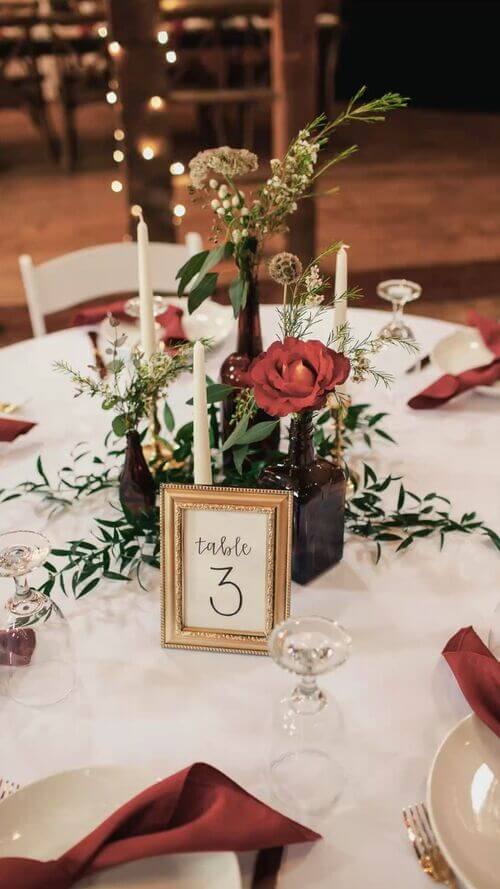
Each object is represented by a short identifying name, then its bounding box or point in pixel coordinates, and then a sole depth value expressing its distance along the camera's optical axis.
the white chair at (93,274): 2.28
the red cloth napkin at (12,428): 1.65
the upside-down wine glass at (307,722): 0.93
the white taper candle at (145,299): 1.43
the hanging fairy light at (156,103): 3.42
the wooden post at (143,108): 3.29
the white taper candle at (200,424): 1.15
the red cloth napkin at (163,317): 1.91
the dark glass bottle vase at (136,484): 1.39
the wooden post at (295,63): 3.61
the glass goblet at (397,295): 1.70
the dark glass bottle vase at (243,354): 1.47
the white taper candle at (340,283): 1.33
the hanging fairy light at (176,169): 2.82
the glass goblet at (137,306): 1.71
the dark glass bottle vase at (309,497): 1.23
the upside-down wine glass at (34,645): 1.13
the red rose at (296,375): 1.12
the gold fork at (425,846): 0.92
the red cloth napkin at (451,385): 1.74
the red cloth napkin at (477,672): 1.07
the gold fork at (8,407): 1.76
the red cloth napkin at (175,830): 0.90
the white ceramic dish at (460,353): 1.87
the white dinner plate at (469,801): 0.91
